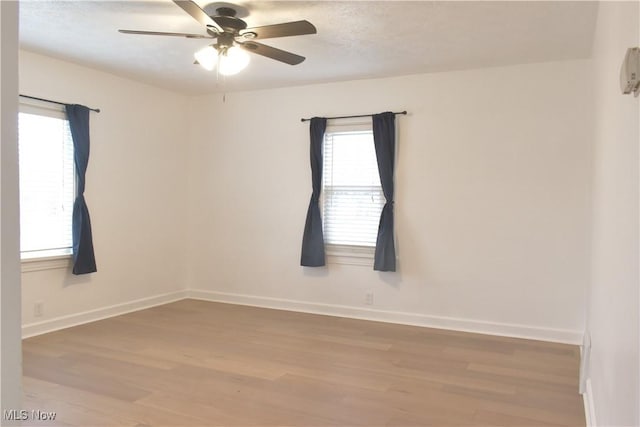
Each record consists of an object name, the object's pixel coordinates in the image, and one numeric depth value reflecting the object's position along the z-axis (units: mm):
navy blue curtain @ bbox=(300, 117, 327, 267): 5262
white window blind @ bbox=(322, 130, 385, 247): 5133
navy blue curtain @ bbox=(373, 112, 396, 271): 4918
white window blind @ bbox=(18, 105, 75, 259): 4352
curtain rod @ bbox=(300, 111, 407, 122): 4930
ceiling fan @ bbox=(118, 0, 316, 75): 3077
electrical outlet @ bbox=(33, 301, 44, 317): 4418
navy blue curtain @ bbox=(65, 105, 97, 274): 4672
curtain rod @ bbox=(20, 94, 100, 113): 4276
